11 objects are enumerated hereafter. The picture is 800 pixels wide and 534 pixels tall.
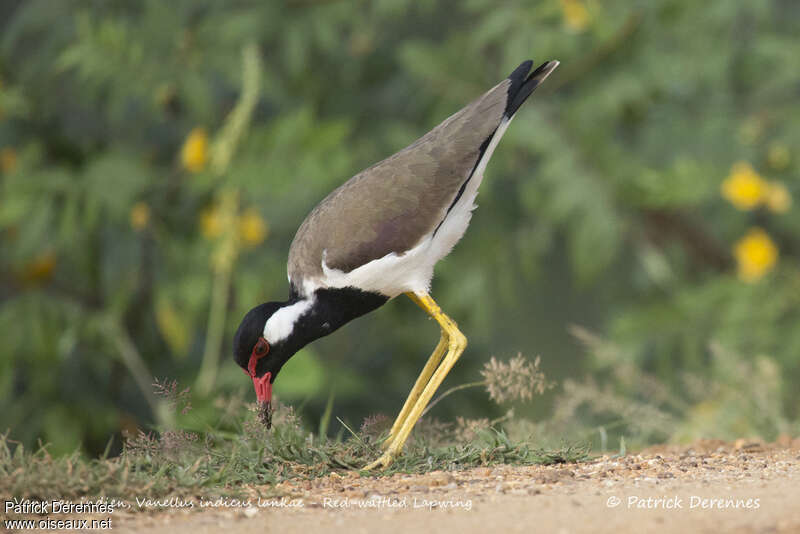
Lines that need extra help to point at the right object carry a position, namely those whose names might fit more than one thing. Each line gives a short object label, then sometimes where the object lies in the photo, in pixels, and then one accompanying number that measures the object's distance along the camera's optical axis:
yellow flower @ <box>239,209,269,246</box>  15.31
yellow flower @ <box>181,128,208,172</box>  15.17
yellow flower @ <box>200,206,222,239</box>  15.27
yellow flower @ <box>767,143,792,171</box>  15.76
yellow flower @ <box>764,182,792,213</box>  15.52
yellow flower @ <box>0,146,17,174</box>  16.05
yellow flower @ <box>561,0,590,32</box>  15.38
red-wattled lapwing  9.57
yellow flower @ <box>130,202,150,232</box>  15.52
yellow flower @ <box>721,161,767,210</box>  15.23
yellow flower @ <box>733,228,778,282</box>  15.31
